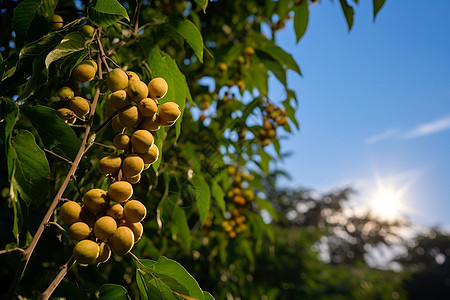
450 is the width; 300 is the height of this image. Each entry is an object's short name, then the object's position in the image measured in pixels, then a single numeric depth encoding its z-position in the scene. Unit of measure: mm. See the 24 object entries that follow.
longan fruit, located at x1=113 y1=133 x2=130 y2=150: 636
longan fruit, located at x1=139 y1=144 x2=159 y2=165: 643
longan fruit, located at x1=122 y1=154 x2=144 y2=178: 606
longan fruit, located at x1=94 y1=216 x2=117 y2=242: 560
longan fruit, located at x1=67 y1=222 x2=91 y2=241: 564
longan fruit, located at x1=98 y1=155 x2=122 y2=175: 615
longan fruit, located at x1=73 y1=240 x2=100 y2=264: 550
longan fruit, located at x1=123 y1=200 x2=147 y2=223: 594
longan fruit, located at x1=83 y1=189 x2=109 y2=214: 587
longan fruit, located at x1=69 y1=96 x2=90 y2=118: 696
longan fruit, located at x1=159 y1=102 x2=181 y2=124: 650
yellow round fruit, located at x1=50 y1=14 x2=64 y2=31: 862
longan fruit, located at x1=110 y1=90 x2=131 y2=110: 616
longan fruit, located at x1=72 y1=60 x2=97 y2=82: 683
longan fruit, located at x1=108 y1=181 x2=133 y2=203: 588
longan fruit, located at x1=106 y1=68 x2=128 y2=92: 637
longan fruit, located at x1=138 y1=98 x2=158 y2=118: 619
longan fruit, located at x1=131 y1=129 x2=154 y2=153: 605
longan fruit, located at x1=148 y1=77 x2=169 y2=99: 676
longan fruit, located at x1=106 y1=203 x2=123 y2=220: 592
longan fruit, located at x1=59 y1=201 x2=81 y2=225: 572
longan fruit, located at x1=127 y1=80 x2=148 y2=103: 627
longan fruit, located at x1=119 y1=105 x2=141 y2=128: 611
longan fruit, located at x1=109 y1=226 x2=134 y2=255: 563
